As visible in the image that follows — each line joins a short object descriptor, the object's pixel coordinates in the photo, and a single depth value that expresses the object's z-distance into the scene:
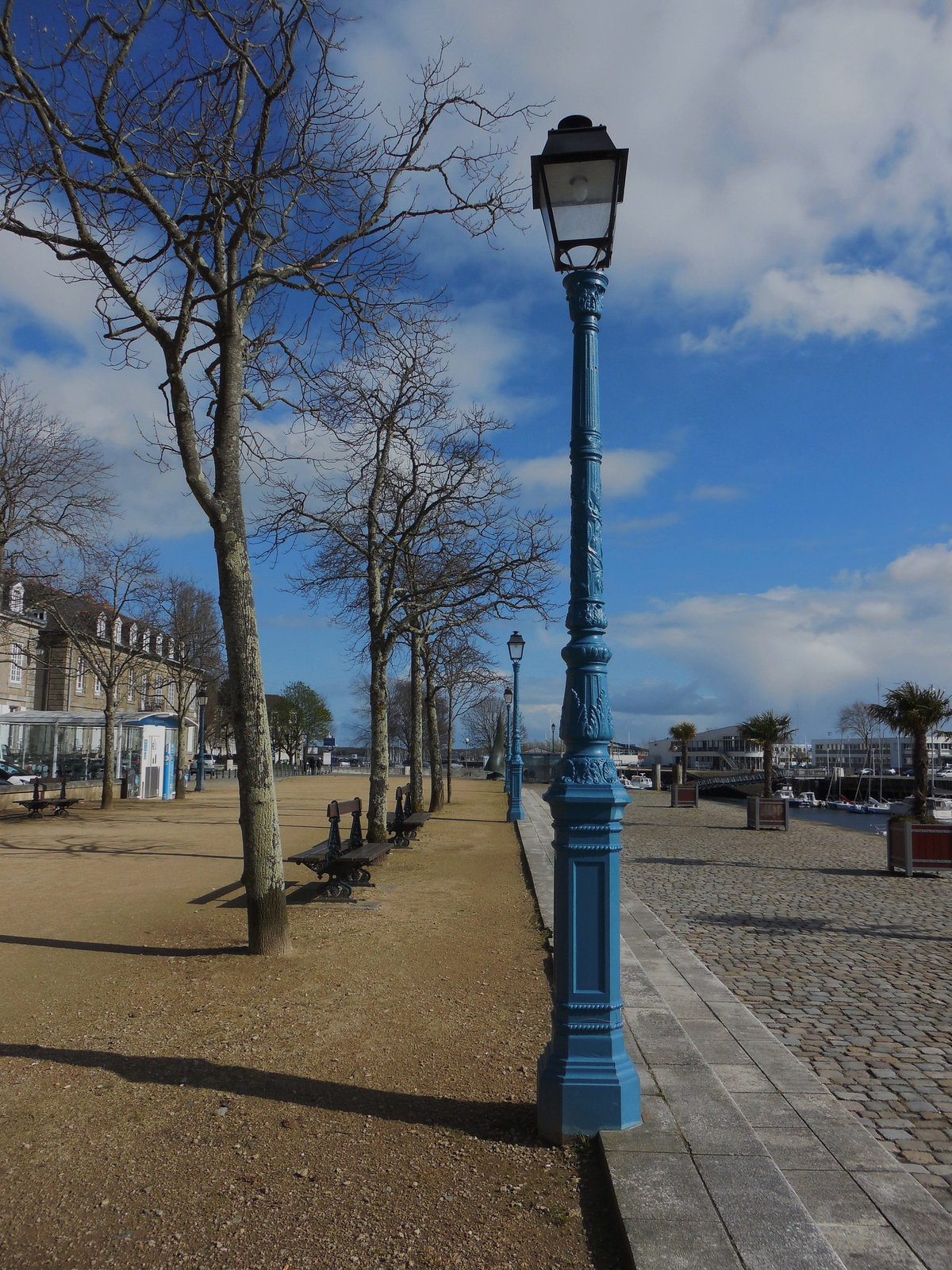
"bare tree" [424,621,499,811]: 25.31
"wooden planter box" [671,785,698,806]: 37.75
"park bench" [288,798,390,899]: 10.67
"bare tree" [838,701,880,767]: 110.72
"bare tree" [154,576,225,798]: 29.47
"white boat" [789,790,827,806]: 79.06
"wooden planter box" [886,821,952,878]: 15.05
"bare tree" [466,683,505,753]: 75.35
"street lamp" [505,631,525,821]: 23.03
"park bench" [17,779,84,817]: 21.94
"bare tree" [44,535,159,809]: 24.38
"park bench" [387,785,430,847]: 16.55
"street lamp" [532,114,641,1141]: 3.96
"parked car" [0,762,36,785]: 32.09
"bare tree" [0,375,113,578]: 19.61
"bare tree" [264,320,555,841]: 15.91
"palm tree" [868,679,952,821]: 20.66
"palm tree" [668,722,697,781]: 56.50
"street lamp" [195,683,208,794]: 32.41
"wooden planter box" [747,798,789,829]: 25.75
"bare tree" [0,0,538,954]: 6.94
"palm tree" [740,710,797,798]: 34.28
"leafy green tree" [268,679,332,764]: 74.12
